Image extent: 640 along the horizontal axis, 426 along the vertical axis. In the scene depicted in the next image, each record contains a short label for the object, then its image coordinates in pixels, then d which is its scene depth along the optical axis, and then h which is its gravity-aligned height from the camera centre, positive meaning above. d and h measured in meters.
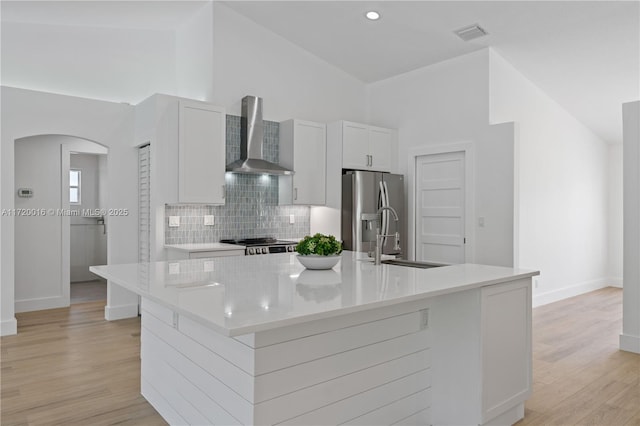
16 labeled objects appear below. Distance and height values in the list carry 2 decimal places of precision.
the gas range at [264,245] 4.74 -0.37
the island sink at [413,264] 3.01 -0.37
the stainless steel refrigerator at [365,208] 5.55 +0.04
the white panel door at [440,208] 5.53 +0.04
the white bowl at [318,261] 2.65 -0.30
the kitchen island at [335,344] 1.79 -0.65
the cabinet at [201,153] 4.55 +0.61
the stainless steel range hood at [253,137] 5.10 +0.86
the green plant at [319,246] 2.66 -0.21
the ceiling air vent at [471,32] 4.71 +1.93
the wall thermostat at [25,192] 5.52 +0.24
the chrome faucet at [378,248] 2.87 -0.24
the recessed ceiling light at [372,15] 4.78 +2.12
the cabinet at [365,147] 5.64 +0.85
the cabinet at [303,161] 5.45 +0.63
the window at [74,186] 7.63 +0.44
